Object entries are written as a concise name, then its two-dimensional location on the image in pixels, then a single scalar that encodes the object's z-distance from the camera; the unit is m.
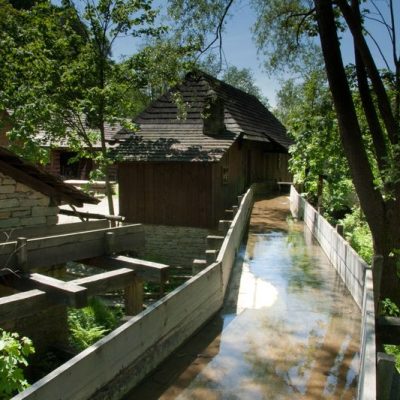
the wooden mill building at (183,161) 16.98
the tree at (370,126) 8.21
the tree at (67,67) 15.27
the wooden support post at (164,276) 5.87
